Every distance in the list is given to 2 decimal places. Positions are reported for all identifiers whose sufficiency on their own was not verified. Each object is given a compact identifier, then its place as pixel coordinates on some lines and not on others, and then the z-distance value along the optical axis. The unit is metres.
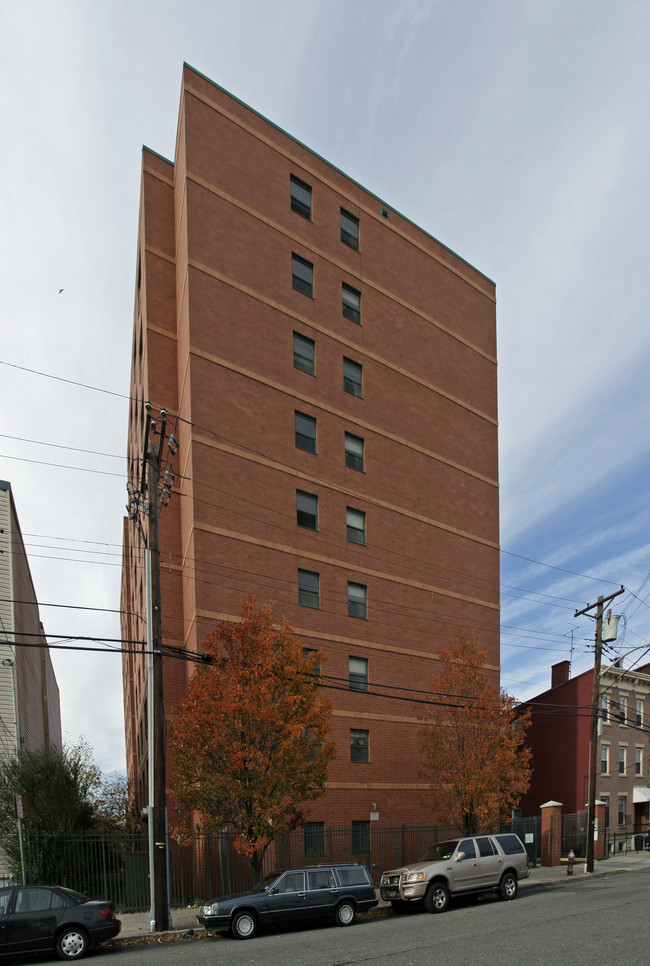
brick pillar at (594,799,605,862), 33.69
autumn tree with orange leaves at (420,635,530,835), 25.92
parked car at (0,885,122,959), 13.84
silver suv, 18.11
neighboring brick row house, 41.94
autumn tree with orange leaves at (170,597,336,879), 18.61
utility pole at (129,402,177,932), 16.61
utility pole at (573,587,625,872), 28.66
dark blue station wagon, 15.55
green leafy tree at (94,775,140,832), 32.50
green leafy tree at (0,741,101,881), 23.36
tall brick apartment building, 28.61
